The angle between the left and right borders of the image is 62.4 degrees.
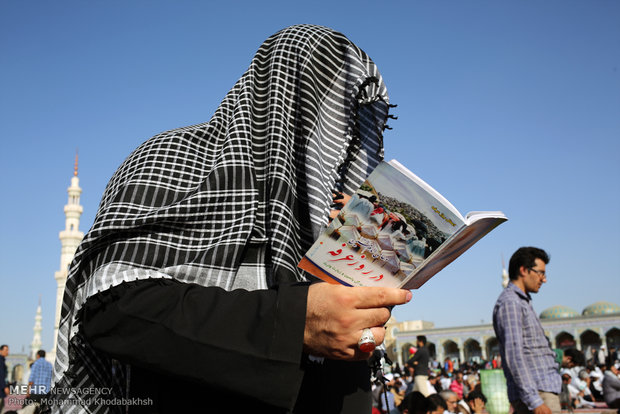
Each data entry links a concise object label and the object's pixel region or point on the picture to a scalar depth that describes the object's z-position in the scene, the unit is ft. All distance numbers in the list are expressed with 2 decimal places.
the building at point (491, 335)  121.08
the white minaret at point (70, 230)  112.98
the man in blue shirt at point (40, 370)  24.88
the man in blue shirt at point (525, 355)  10.41
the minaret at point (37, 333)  142.72
